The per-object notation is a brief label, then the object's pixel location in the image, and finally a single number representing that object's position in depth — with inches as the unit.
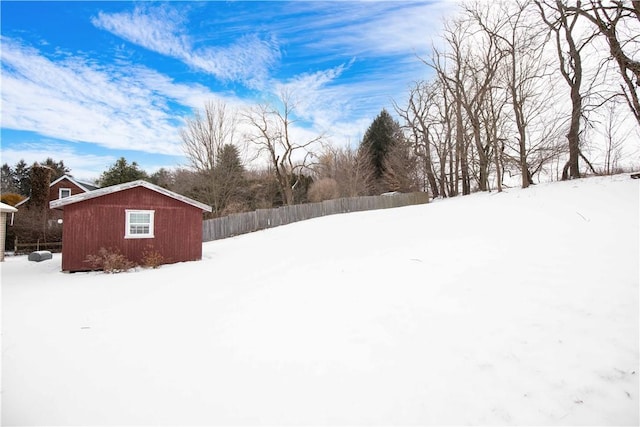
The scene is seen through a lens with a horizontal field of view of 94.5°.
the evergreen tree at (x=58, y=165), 1572.3
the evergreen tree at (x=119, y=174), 1195.9
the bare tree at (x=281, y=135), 1141.7
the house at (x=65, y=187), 975.6
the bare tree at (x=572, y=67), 557.6
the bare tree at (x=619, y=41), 407.5
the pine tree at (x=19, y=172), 1744.6
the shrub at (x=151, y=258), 447.2
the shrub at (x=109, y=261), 417.4
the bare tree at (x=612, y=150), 656.4
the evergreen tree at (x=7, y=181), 1612.7
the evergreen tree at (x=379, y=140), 1403.8
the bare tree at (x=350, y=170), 1347.2
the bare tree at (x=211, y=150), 1070.4
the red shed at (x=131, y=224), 434.6
